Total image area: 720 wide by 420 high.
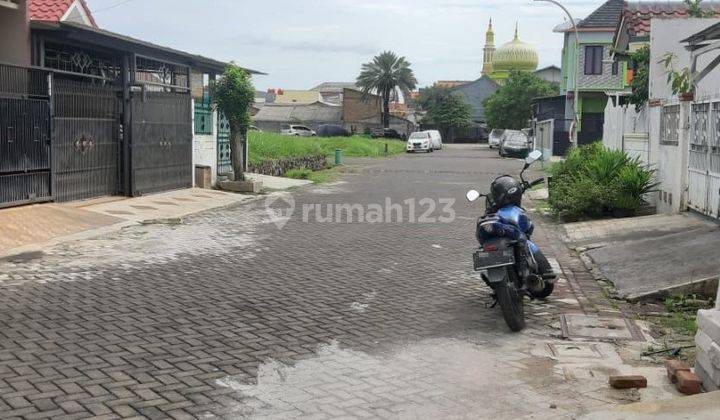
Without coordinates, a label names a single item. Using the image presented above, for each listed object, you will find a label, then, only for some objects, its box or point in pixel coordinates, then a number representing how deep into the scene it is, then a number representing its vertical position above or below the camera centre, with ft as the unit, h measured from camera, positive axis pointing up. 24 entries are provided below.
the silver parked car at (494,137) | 207.49 -0.05
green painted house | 151.64 +13.00
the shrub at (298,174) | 90.27 -4.59
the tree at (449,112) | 273.13 +8.45
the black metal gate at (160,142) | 56.70 -0.75
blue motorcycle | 22.65 -3.48
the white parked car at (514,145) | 153.79 -1.51
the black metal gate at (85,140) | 47.31 -0.58
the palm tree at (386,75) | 245.04 +18.85
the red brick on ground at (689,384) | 16.90 -5.22
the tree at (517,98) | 212.23 +10.64
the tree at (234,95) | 67.36 +3.21
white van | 192.94 -0.99
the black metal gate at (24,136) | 41.19 -0.34
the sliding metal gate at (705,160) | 36.86 -1.00
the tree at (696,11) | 56.93 +9.42
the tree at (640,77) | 61.16 +4.92
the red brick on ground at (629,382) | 17.56 -5.37
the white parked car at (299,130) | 218.59 +1.05
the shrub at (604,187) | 47.29 -2.98
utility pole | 94.47 +4.26
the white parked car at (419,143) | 180.32 -1.67
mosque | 273.95 +27.65
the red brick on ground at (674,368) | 17.67 -5.14
